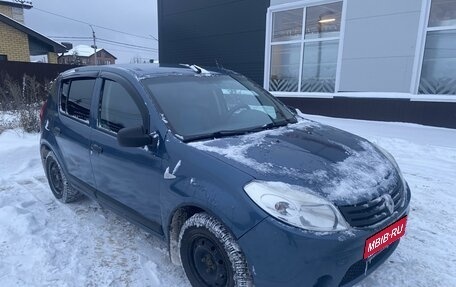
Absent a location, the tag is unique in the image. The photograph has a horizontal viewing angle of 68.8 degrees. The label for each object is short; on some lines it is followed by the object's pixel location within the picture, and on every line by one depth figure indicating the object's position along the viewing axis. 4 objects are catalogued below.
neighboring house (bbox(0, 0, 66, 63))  15.59
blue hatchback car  1.92
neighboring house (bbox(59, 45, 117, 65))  55.91
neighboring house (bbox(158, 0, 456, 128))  7.15
